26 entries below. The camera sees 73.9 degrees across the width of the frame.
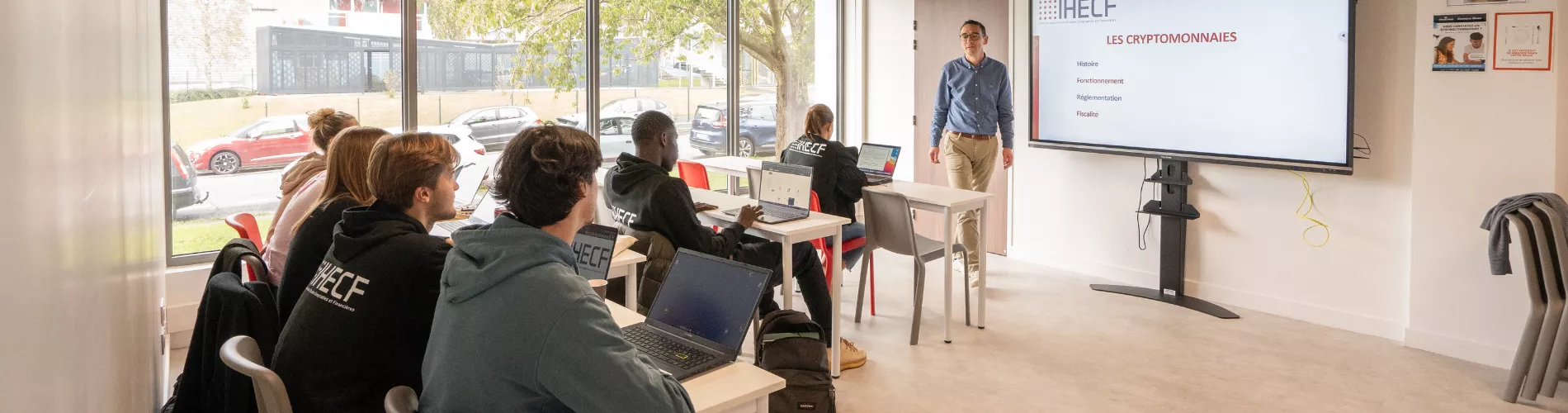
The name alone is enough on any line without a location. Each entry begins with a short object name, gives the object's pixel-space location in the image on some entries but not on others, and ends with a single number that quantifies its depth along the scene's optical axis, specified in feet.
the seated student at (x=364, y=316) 6.67
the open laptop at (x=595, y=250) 9.63
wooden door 21.12
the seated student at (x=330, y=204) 8.47
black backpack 10.16
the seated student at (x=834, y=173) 15.90
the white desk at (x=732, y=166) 19.56
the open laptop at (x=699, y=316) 7.29
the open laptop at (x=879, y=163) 17.15
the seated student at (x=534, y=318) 5.37
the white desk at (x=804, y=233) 13.06
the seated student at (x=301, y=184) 10.43
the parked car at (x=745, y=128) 22.62
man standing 19.53
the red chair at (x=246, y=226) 11.37
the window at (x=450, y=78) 16.17
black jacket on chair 7.22
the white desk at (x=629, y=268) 10.92
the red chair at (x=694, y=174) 18.22
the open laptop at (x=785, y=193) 13.85
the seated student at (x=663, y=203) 12.22
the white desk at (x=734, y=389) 6.57
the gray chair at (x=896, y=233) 15.20
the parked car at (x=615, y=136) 20.57
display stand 17.39
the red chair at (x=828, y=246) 15.74
